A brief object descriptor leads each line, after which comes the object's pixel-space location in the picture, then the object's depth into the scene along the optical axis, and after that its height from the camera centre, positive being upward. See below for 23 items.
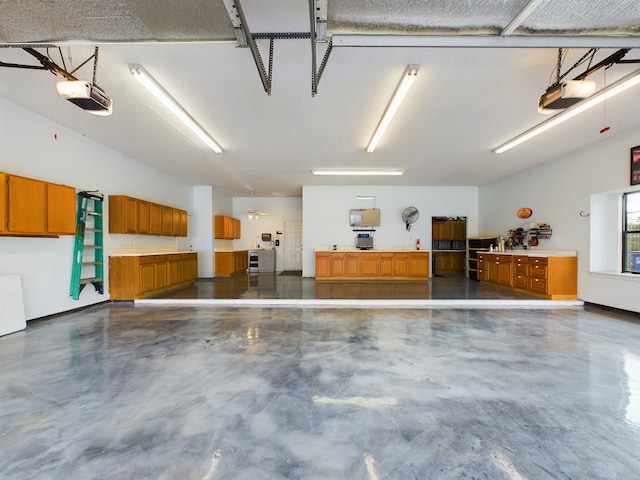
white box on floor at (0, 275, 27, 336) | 3.98 -1.01
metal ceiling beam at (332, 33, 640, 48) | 2.32 +1.60
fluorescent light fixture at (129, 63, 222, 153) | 3.25 +1.79
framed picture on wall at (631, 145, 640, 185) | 4.95 +1.24
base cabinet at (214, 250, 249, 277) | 10.08 -0.99
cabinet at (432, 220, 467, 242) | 11.66 +0.30
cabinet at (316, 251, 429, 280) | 8.99 -0.89
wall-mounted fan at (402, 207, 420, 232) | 9.43 +0.69
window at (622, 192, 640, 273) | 5.29 +0.06
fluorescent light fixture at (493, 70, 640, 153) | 3.44 +1.85
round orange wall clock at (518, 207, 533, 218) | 7.41 +0.63
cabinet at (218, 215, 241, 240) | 10.18 +0.29
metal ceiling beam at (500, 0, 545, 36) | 2.04 +1.64
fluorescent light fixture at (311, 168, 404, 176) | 7.67 +1.74
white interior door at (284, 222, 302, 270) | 12.43 -0.41
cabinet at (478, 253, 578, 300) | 6.17 -0.88
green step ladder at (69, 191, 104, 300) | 5.18 -0.24
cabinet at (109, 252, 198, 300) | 6.10 -0.90
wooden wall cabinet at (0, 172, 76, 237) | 3.78 +0.39
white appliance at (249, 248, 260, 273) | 12.01 -1.02
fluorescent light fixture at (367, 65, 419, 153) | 3.23 +1.81
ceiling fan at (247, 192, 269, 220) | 10.78 +0.83
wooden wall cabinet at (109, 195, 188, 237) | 6.09 +0.42
